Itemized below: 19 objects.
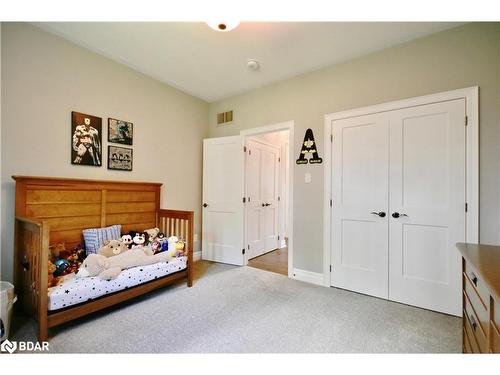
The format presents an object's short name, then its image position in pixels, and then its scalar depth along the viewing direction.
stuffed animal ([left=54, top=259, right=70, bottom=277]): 1.94
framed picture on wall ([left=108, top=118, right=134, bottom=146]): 2.68
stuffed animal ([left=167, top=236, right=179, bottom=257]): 2.53
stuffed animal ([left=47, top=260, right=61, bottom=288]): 1.80
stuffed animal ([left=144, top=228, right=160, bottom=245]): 2.66
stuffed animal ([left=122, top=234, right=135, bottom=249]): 2.47
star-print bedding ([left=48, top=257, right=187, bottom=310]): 1.68
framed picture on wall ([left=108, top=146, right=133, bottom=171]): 2.70
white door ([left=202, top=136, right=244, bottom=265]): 3.47
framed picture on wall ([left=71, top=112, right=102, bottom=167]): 2.38
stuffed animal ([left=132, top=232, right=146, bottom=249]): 2.52
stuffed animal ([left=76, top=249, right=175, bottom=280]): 1.92
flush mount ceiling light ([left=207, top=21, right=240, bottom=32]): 1.74
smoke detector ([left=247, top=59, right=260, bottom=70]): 2.67
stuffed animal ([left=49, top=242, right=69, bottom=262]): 2.08
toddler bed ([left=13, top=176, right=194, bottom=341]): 1.66
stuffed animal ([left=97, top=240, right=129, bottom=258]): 2.21
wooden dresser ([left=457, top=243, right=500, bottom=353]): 0.84
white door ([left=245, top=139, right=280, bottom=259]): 3.67
